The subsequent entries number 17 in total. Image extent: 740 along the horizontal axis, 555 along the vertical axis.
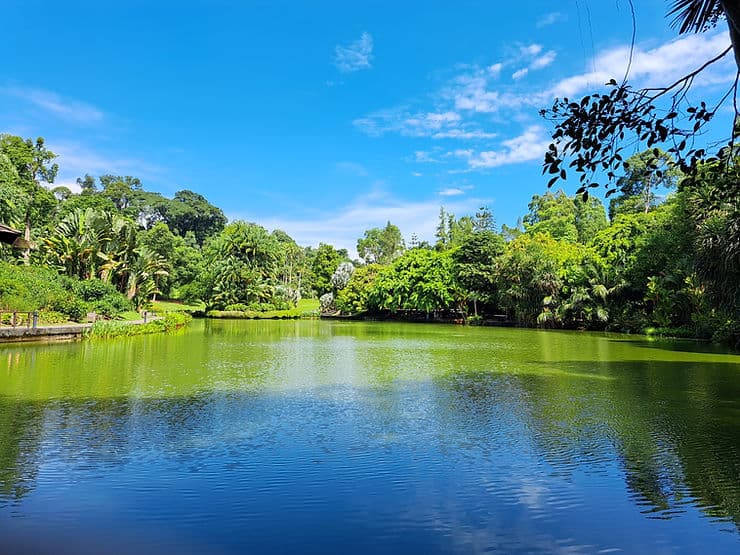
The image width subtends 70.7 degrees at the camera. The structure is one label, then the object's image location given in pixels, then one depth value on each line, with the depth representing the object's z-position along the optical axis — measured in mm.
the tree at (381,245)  63219
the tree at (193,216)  70875
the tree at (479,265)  37094
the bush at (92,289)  22406
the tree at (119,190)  69562
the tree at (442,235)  54362
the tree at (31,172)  33394
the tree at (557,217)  49844
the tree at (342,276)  47844
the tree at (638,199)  43278
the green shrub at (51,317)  18828
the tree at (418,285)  38844
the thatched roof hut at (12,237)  15495
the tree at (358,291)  45125
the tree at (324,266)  55344
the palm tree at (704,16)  2791
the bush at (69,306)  19906
